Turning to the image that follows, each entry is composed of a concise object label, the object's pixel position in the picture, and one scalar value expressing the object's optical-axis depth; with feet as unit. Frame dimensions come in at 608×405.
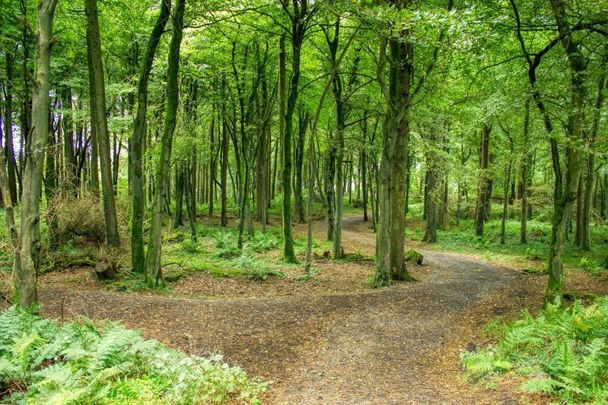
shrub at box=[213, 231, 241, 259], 50.76
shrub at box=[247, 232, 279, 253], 56.90
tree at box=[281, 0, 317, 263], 38.83
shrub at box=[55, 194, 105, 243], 40.96
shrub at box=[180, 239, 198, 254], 52.11
